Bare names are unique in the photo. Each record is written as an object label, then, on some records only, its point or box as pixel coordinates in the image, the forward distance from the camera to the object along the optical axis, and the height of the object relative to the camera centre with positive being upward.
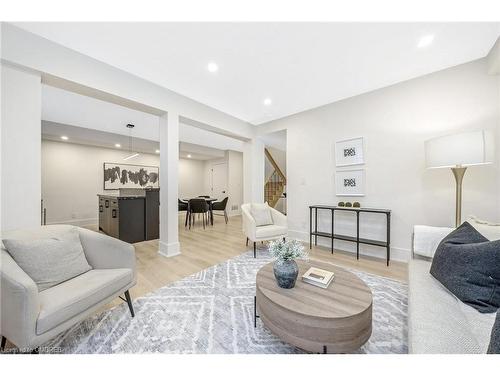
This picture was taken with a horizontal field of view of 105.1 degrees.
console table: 2.66 -0.66
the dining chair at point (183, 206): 5.61 -0.46
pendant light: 4.51 +1.48
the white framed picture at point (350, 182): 3.08 +0.11
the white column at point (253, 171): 4.62 +0.46
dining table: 5.35 -0.45
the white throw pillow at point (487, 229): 1.37 -0.31
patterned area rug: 1.28 -1.04
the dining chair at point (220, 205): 5.70 -0.46
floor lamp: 1.81 +0.36
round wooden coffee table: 1.04 -0.72
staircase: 7.52 +0.18
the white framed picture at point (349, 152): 3.09 +0.61
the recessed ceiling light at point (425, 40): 1.87 +1.48
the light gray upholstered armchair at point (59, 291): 1.00 -0.65
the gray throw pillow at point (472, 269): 1.05 -0.49
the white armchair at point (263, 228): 2.95 -0.61
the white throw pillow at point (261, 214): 3.26 -0.43
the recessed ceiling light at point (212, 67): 2.31 +1.52
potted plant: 1.32 -0.51
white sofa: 0.83 -0.68
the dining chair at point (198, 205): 5.15 -0.41
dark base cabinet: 3.55 -0.52
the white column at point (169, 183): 2.98 +0.12
